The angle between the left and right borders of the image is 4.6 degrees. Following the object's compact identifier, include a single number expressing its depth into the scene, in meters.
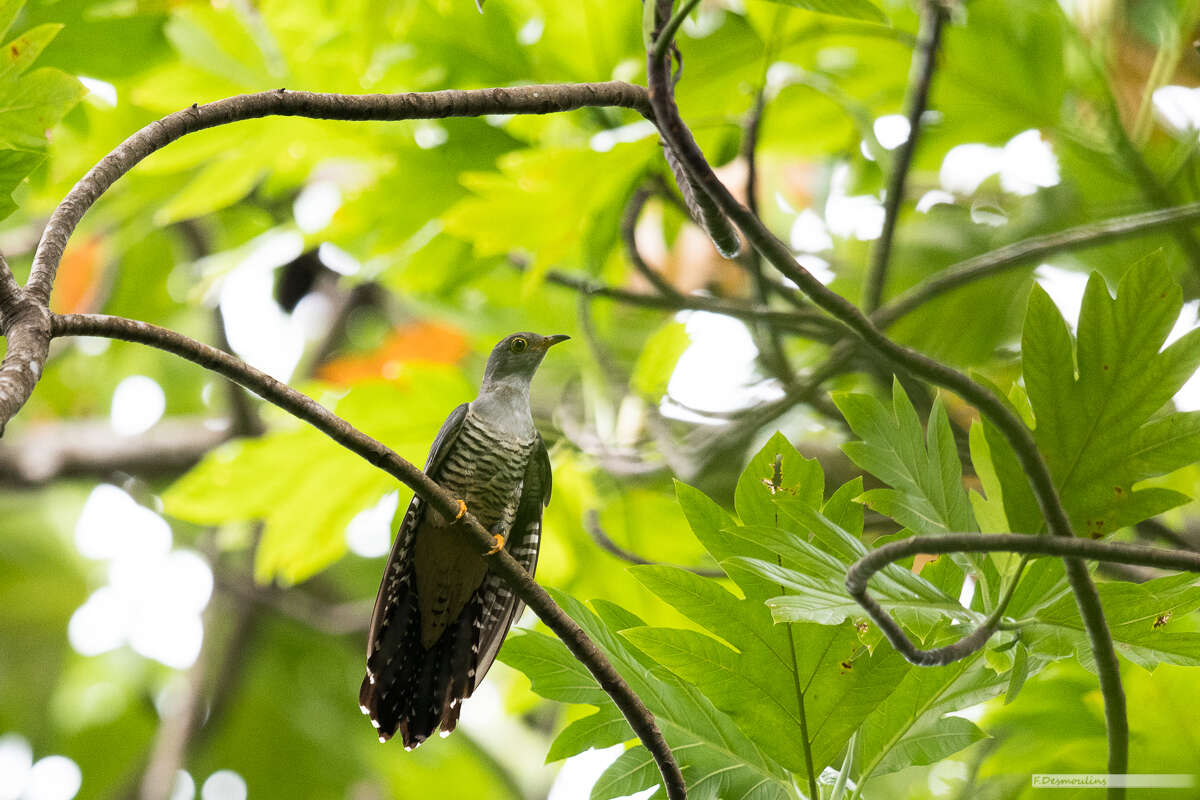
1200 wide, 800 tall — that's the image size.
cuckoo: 8.34
